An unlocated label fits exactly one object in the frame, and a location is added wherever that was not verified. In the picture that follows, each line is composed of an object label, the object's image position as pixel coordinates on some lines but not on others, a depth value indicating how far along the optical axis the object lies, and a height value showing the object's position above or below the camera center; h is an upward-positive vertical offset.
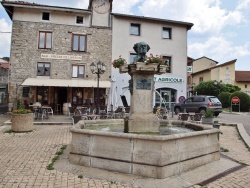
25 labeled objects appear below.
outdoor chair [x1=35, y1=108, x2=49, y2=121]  13.94 -0.60
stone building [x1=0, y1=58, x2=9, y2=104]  39.38 +3.62
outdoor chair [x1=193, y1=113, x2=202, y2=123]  12.21 -0.63
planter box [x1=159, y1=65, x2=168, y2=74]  5.79 +0.90
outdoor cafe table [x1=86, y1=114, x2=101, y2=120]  11.98 -0.68
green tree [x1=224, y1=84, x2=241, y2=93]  33.15 +2.58
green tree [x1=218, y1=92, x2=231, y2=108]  29.16 +0.90
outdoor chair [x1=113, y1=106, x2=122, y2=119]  13.40 -0.50
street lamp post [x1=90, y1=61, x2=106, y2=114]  13.54 +2.10
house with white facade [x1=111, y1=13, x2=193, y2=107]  20.73 +5.45
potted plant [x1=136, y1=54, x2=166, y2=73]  5.66 +0.97
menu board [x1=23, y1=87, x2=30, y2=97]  18.81 +0.88
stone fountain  4.33 -0.82
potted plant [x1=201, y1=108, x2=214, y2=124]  12.27 -0.62
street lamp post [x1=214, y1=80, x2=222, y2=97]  32.94 +2.73
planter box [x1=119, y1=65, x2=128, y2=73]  6.03 +0.92
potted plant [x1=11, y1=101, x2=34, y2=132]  9.56 -0.74
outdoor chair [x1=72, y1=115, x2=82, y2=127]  10.52 -0.64
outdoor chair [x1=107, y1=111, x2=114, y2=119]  12.88 -0.61
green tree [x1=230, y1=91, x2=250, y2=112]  25.70 +0.61
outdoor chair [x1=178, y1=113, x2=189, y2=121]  11.78 -0.52
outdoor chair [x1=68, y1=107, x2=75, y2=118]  14.37 -0.39
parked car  17.83 +0.14
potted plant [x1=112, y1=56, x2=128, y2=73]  6.03 +1.01
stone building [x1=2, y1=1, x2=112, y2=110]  18.86 +4.15
